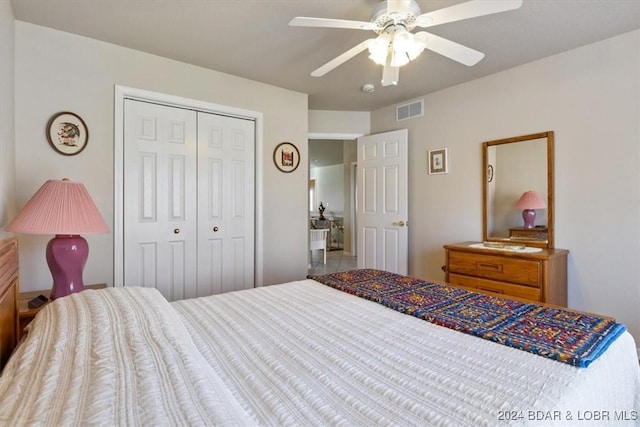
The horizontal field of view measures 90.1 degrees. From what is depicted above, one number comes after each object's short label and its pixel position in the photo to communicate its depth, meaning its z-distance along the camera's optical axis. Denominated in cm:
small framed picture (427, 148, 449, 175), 339
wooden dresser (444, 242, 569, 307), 231
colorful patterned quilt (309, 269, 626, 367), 102
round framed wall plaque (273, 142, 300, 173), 334
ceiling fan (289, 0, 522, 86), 148
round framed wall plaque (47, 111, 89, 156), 222
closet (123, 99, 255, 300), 258
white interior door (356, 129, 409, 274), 367
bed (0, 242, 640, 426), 67
